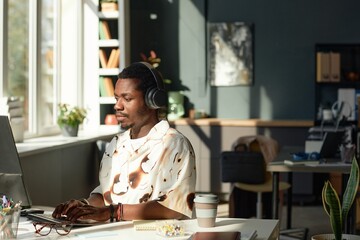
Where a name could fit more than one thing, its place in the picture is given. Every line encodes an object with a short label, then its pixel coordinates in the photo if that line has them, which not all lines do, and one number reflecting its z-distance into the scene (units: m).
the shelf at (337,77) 8.80
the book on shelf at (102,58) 7.79
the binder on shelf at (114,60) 7.78
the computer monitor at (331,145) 5.91
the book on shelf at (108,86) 7.78
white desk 2.75
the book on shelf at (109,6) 7.80
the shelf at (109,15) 7.78
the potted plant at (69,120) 6.82
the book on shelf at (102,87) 7.79
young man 3.02
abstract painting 9.27
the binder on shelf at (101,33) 7.80
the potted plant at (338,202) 2.68
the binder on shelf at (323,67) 8.81
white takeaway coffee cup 2.89
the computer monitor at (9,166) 3.09
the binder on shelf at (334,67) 8.78
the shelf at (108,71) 7.73
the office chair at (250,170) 6.37
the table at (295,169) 5.38
